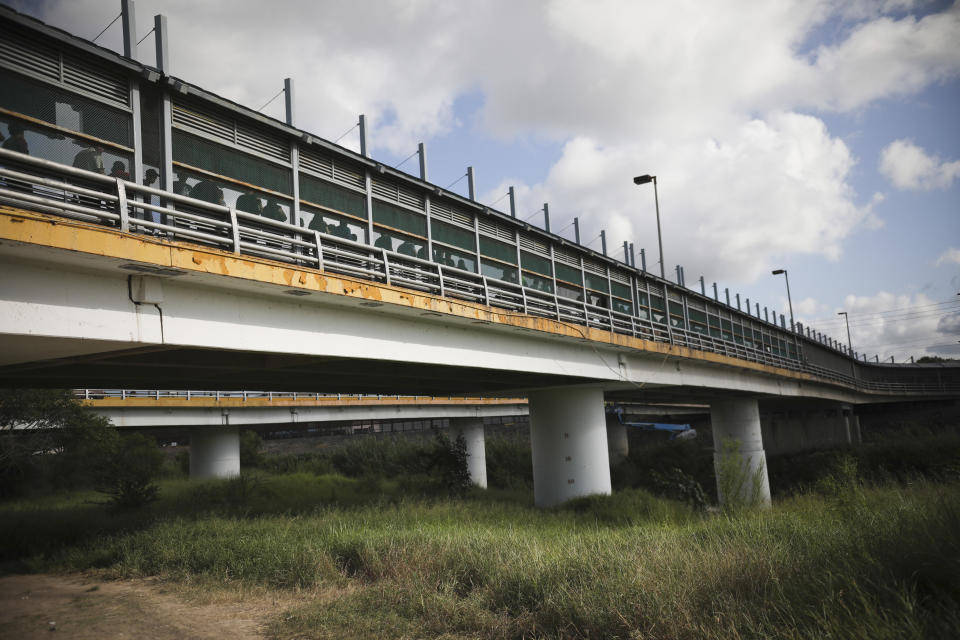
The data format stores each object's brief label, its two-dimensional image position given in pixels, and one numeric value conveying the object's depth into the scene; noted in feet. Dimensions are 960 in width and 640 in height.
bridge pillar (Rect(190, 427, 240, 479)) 119.65
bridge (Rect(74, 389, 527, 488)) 92.94
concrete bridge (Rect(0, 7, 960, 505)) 25.46
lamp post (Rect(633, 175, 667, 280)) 88.02
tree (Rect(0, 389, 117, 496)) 76.89
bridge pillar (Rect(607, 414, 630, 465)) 172.14
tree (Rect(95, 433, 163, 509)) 64.75
